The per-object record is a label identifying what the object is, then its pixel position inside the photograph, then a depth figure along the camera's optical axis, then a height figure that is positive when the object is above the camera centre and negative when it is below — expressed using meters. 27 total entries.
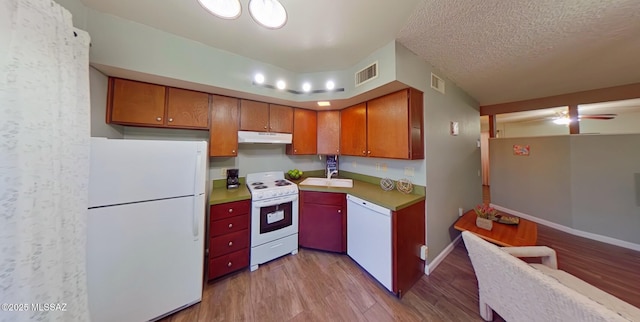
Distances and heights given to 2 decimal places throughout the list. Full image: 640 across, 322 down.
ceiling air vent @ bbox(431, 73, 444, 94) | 2.11 +1.00
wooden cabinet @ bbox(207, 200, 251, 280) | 1.81 -0.81
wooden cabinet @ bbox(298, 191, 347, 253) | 2.21 -0.75
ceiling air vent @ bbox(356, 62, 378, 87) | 1.85 +0.99
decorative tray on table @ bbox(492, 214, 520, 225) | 2.26 -0.72
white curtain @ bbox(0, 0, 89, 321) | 0.79 -0.02
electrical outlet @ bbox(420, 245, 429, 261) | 1.92 -0.96
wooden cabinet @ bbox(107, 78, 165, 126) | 1.61 +0.55
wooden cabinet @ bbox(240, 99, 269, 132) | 2.23 +0.60
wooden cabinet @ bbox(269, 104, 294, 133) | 2.43 +0.62
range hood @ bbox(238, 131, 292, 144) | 2.20 +0.33
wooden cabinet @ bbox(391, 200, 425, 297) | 1.64 -0.81
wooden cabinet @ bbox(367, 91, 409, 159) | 1.89 +0.44
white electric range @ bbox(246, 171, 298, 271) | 2.03 -0.72
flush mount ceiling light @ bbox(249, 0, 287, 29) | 1.19 +1.05
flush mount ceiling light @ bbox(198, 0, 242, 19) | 1.14 +1.03
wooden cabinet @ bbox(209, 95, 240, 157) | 2.05 +0.42
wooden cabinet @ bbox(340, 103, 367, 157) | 2.37 +0.47
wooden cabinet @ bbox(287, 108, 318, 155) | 2.64 +0.46
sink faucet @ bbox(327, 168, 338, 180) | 2.88 -0.17
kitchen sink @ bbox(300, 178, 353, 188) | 2.49 -0.29
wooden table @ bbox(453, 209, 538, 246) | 1.87 -0.80
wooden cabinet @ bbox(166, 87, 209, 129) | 1.83 +0.57
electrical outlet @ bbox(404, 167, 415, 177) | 2.11 -0.09
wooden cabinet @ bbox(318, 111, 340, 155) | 2.75 +0.48
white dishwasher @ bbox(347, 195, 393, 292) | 1.69 -0.79
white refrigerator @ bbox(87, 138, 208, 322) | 1.23 -0.52
